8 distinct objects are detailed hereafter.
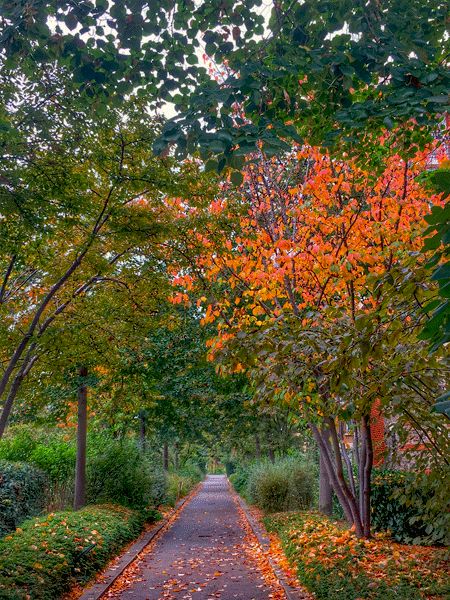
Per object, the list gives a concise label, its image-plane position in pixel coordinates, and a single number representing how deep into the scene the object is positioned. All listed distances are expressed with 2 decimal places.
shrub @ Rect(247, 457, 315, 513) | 16.06
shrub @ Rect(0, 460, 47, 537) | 9.87
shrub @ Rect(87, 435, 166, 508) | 14.30
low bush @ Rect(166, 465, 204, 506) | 22.30
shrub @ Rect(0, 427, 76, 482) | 14.11
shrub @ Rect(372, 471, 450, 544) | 10.07
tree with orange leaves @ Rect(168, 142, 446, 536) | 5.19
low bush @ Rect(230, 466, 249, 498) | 28.09
